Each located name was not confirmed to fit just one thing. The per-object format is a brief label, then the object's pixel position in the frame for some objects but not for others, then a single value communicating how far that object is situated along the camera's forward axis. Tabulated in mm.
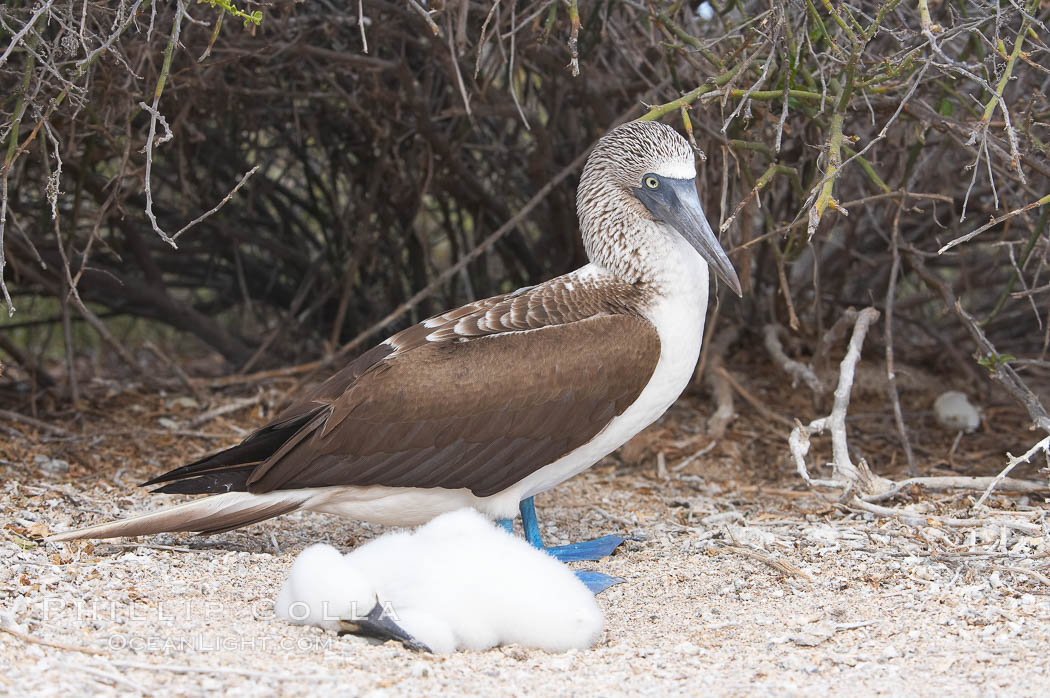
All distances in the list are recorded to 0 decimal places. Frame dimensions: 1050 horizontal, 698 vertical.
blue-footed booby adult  6633
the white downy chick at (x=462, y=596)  5398
